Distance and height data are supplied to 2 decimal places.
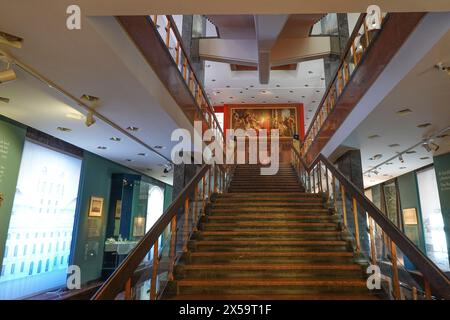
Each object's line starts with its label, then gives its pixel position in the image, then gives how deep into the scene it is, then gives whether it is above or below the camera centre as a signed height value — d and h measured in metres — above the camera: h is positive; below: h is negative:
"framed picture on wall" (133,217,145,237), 11.15 -0.16
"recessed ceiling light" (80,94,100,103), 4.90 +1.99
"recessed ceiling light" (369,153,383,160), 8.93 +2.04
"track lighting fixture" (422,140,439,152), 7.10 +1.88
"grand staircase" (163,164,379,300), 3.66 -0.45
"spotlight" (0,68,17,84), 3.47 +1.63
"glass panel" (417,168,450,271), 9.91 +0.28
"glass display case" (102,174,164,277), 9.84 +0.19
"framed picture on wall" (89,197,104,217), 9.09 +0.43
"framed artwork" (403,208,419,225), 11.44 +0.37
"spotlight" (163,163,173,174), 10.32 +1.90
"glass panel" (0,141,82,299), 6.41 -0.06
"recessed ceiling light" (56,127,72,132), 6.62 +1.99
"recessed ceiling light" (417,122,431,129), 6.20 +2.06
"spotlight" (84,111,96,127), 5.21 +1.73
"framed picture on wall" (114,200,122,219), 10.31 +0.39
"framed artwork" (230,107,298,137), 18.30 +6.32
